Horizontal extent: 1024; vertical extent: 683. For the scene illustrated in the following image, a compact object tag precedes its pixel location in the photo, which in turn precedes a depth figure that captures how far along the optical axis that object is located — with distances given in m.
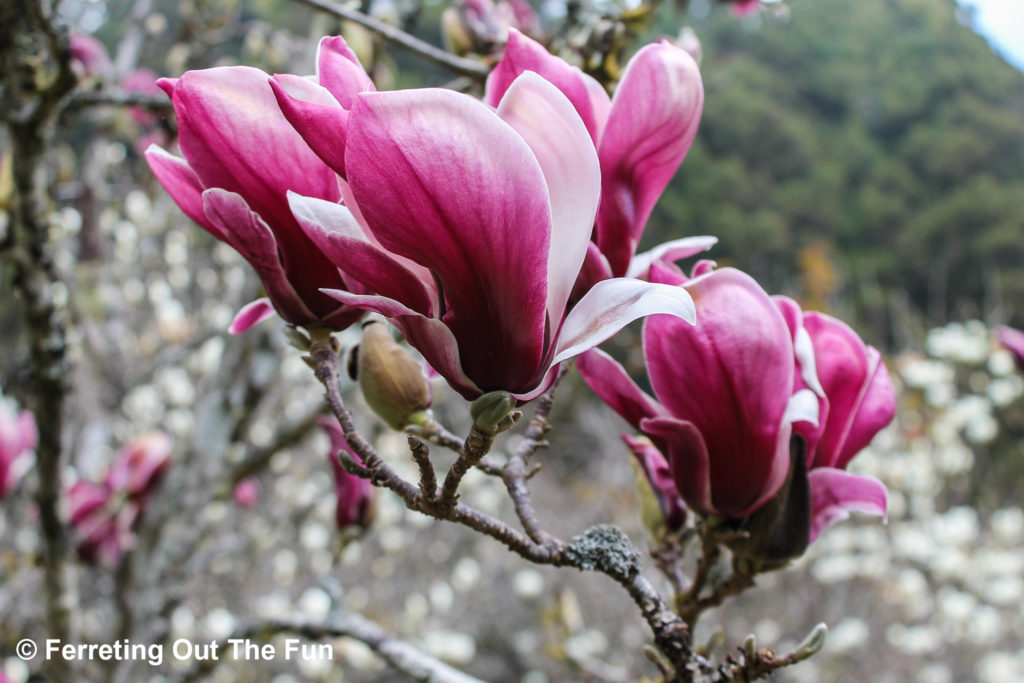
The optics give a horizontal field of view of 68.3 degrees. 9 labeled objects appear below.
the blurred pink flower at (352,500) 0.73
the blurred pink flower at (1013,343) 0.95
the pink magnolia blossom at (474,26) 0.85
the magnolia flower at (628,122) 0.39
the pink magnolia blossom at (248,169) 0.34
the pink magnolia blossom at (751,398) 0.42
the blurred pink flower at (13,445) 1.02
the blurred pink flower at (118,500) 1.03
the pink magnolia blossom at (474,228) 0.28
